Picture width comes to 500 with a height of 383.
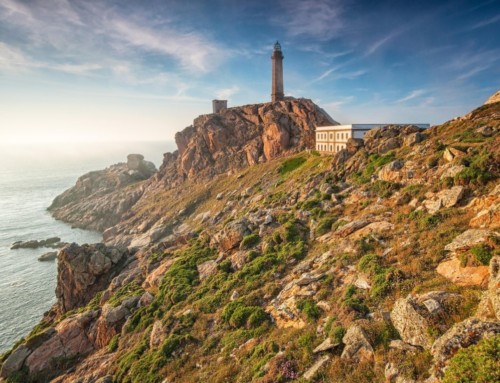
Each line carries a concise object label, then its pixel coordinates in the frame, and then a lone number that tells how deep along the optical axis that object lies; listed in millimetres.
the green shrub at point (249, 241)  31038
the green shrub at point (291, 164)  61375
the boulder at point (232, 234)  33000
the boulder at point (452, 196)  19531
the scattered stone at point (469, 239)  14016
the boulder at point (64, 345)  26697
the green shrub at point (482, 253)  12891
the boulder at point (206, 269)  30091
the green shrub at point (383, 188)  26469
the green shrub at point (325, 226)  26819
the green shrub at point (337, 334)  13031
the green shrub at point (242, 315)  18938
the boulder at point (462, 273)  12398
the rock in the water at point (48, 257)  68500
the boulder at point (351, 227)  23219
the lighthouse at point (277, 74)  84250
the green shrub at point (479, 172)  19562
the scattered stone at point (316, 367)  12211
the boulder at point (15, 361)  26948
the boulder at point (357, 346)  11672
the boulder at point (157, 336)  22094
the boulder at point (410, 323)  10609
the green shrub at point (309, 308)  16322
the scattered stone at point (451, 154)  23953
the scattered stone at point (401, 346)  10664
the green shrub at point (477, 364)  6973
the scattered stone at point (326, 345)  12916
